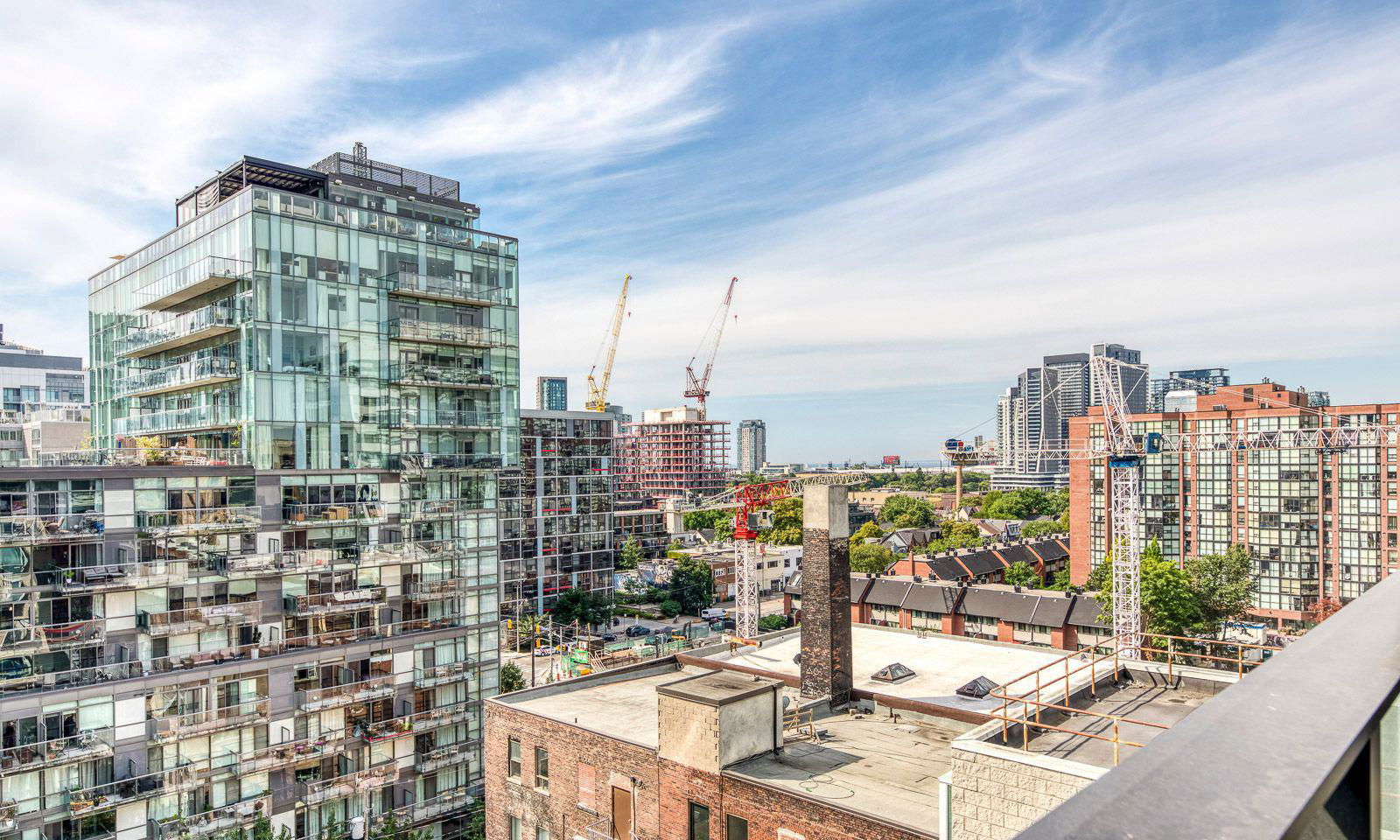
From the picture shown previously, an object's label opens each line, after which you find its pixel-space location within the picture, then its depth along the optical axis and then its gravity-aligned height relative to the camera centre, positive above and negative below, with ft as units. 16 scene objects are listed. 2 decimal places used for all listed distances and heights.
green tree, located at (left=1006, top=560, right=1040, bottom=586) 295.89 -55.13
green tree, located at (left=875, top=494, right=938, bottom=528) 524.11 -60.84
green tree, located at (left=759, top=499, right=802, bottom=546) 423.23 -52.40
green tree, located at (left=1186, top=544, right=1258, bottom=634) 202.80 -41.75
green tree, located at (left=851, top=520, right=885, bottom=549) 424.46 -57.08
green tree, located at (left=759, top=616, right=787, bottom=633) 247.42 -59.31
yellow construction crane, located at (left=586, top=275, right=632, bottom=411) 603.26 +25.98
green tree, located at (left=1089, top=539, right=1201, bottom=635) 182.19 -40.09
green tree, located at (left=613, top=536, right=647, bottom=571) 363.15 -57.31
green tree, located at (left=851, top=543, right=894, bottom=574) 327.67 -53.88
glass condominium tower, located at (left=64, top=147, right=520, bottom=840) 91.97 -9.69
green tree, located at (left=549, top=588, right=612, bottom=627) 253.44 -55.16
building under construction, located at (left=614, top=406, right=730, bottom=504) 605.60 -50.65
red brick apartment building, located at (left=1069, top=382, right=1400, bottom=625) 254.47 -28.34
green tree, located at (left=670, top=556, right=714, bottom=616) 300.61 -58.22
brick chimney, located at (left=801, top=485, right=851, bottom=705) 86.02 -17.76
